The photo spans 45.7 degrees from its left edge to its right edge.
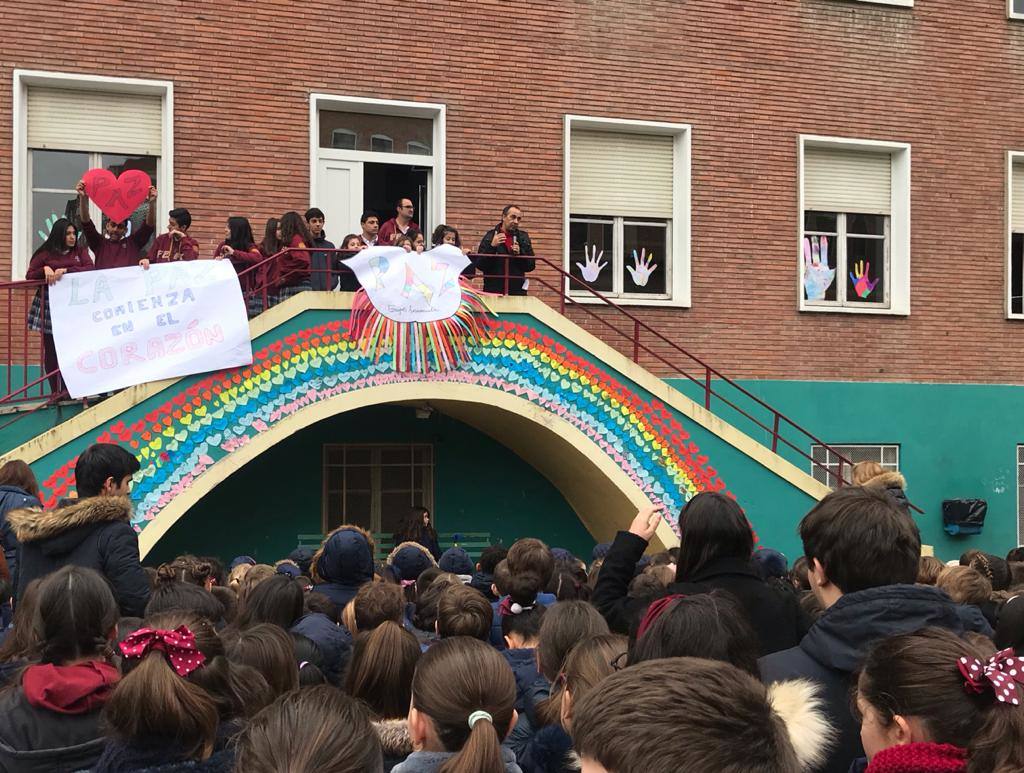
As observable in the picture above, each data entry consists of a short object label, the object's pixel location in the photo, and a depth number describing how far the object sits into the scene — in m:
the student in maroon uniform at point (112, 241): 11.16
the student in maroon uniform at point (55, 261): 10.84
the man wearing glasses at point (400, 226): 12.67
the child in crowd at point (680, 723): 1.83
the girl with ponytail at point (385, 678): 4.27
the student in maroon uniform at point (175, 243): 11.51
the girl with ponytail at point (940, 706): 2.52
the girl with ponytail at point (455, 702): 3.49
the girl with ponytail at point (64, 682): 3.51
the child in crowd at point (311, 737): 2.69
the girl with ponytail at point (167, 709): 3.19
